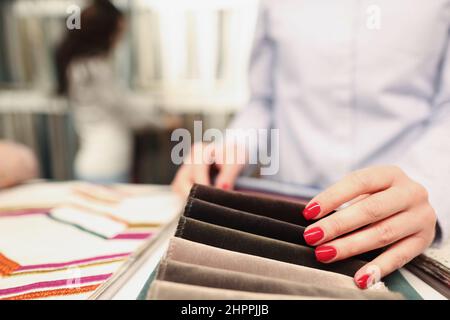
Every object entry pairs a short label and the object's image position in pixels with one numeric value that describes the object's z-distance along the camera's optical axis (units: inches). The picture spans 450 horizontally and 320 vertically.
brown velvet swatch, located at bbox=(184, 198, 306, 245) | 14.7
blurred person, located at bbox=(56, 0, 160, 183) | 63.6
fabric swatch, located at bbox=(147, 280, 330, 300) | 10.4
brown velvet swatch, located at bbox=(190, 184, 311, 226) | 15.5
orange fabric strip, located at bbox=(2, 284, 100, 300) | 13.5
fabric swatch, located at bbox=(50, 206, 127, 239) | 19.8
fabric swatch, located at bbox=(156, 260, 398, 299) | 11.3
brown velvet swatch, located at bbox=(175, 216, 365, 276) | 13.7
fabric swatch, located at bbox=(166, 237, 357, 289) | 12.7
